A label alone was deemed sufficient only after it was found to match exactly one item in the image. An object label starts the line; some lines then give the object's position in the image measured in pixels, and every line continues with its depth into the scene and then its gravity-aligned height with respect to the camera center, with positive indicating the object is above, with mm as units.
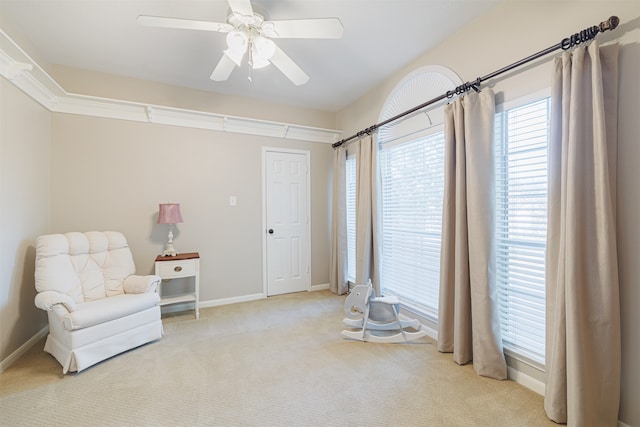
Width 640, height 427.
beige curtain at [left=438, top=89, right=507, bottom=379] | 2004 -190
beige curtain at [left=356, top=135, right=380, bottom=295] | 3281 -13
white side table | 3006 -592
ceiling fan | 1703 +1192
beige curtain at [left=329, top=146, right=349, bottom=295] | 3955 -169
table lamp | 3020 +4
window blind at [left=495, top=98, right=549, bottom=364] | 1850 -63
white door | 3932 -84
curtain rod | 1462 +993
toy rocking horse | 2584 -1021
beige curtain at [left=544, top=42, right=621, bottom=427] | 1449 -198
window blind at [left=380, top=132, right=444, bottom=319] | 2637 -52
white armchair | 2098 -711
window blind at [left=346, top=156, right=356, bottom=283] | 3960 -44
